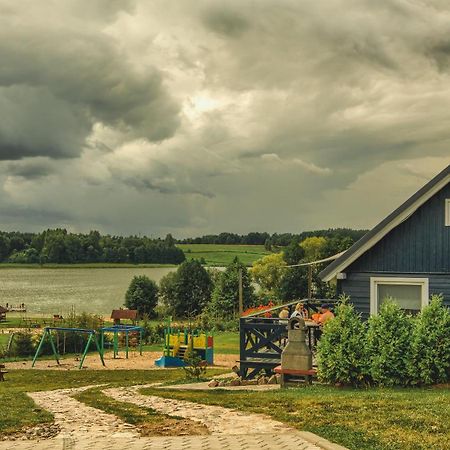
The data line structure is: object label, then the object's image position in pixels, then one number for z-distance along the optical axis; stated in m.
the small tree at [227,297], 61.41
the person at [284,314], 21.48
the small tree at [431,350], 15.23
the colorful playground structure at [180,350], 30.83
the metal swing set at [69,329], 30.51
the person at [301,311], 20.03
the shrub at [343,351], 15.48
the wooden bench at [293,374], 16.19
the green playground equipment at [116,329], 34.34
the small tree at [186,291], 72.50
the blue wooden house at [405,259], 18.27
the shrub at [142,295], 68.62
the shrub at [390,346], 15.38
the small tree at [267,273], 78.38
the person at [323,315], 18.25
